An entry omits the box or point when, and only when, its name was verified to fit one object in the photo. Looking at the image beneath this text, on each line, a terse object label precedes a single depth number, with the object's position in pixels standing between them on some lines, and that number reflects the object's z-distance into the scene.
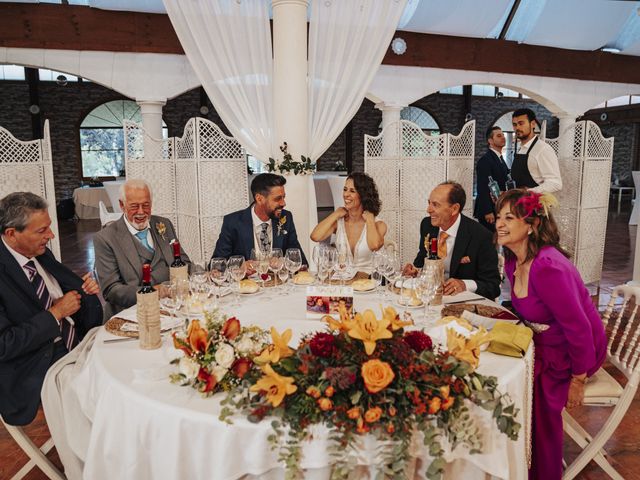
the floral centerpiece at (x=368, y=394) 1.31
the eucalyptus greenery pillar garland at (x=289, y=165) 4.71
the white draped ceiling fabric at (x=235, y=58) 4.56
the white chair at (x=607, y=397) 2.13
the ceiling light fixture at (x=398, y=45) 7.88
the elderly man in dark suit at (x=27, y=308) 2.18
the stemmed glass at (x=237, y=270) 2.48
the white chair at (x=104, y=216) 6.96
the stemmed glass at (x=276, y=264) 2.69
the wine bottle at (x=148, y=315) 1.85
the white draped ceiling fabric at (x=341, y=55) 4.74
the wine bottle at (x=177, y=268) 2.12
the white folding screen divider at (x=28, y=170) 4.71
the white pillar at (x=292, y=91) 4.61
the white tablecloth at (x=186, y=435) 1.45
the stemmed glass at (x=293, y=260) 2.68
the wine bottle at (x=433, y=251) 2.37
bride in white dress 3.79
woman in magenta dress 2.03
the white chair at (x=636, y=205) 10.85
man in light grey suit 2.91
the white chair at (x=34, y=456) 2.19
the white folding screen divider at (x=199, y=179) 4.94
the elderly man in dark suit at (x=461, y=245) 2.97
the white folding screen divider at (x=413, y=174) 5.57
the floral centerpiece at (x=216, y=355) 1.51
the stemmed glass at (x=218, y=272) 2.45
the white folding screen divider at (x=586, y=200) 5.72
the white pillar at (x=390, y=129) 5.81
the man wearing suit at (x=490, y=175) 5.39
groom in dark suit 3.61
